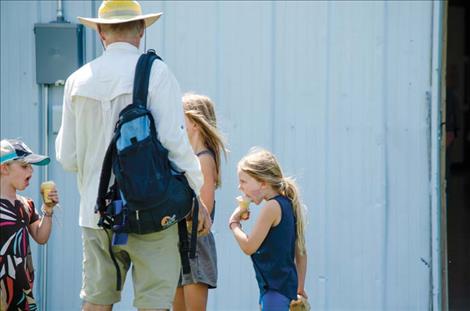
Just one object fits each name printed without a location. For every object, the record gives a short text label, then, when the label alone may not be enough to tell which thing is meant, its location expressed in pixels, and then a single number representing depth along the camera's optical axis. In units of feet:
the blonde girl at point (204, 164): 32.83
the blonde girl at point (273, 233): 30.91
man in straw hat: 27.96
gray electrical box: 40.24
